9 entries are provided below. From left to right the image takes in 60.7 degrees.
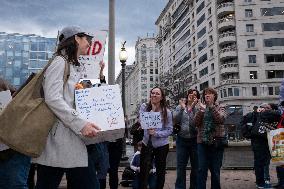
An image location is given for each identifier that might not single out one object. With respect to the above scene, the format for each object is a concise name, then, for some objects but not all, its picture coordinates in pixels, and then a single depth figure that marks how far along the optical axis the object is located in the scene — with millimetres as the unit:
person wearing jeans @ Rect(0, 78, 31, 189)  2098
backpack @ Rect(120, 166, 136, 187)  5604
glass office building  60696
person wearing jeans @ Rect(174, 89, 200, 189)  4616
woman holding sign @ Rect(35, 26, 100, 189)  1778
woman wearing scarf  4202
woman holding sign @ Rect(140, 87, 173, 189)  4118
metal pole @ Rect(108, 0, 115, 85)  6884
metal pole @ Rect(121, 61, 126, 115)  9820
